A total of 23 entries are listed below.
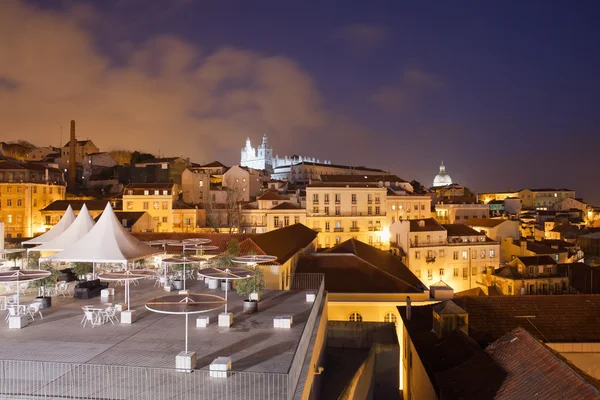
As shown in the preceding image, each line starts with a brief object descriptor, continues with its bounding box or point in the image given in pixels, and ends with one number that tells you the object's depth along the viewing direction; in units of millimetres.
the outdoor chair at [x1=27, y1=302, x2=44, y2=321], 13887
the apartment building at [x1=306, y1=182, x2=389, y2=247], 57594
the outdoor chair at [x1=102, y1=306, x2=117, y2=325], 13383
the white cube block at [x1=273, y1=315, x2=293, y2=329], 12656
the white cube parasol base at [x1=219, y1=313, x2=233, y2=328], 12844
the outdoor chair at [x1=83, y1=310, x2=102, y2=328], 13023
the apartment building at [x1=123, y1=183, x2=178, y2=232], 56281
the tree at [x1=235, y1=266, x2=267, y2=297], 15836
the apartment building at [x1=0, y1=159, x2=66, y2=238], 55594
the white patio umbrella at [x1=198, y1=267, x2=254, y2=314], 15062
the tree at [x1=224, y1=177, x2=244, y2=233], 56906
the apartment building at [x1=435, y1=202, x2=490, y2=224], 72625
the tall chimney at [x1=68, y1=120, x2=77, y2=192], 77562
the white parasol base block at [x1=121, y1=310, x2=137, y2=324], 13359
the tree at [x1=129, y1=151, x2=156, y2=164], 86312
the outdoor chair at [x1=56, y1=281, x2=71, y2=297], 17656
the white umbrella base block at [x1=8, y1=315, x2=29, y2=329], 12773
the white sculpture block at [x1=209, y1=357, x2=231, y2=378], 9031
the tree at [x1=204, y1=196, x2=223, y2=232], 57469
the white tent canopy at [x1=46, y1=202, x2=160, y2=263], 18422
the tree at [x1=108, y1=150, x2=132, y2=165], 101000
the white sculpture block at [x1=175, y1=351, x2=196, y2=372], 9320
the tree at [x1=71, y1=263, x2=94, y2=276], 20325
